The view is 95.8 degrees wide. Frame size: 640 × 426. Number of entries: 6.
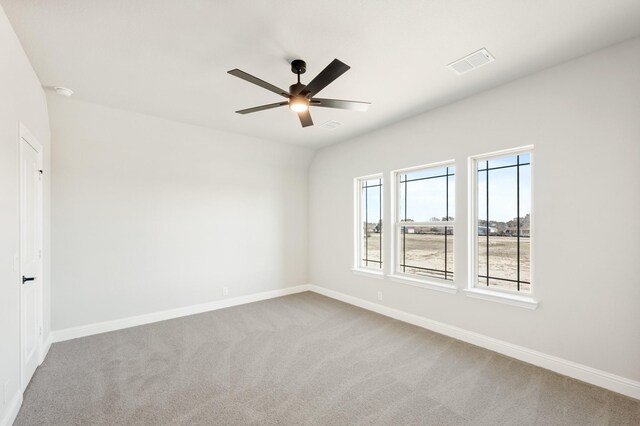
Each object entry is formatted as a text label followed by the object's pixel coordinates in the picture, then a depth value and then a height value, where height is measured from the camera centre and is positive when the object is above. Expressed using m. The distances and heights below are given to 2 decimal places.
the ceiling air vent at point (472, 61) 2.53 +1.37
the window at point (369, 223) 4.86 -0.21
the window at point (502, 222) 3.12 -0.13
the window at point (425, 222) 3.87 -0.16
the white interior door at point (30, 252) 2.44 -0.39
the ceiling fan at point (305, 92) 2.17 +1.01
